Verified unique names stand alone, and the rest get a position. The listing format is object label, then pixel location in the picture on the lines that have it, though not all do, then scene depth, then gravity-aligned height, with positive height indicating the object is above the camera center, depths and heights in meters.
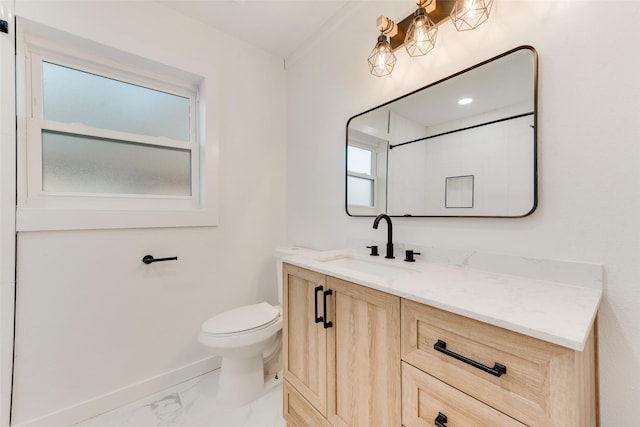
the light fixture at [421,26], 1.13 +0.86
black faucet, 1.39 -0.14
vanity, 0.59 -0.39
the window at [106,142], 1.43 +0.43
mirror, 1.03 +0.31
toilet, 1.47 -0.79
